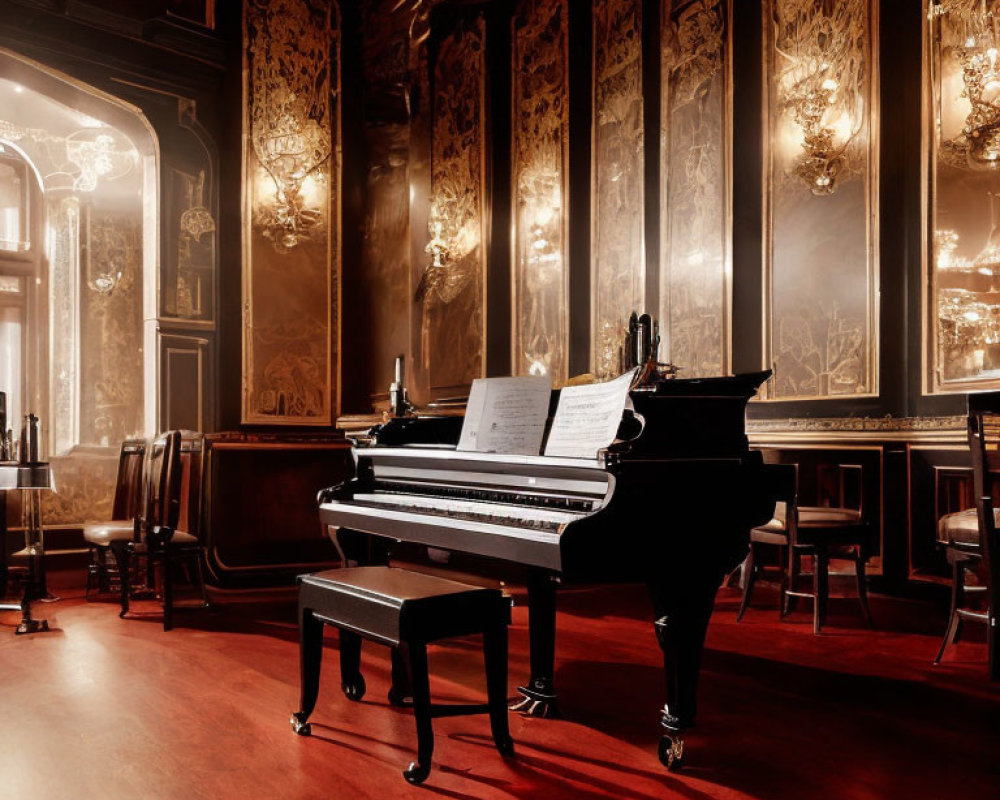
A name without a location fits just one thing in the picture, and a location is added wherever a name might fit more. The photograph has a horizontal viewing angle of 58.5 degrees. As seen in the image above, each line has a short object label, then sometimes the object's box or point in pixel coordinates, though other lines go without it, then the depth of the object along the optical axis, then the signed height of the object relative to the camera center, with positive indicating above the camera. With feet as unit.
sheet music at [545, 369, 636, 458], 9.70 -0.27
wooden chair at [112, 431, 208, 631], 17.40 -2.41
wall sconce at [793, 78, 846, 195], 17.66 +4.99
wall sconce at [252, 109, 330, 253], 23.65 +5.85
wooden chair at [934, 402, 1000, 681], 12.01 -2.16
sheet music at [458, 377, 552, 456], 11.06 -0.27
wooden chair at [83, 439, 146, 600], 19.76 -2.29
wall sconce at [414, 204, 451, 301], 25.36 +3.88
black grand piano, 9.00 -1.31
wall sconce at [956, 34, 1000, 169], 15.02 +4.96
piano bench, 8.79 -2.37
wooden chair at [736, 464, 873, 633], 15.39 -2.50
